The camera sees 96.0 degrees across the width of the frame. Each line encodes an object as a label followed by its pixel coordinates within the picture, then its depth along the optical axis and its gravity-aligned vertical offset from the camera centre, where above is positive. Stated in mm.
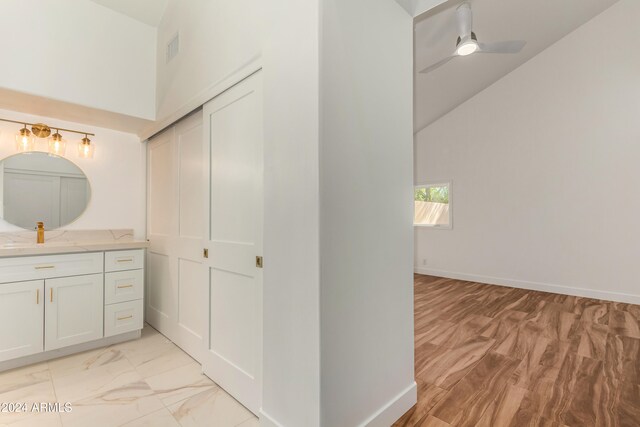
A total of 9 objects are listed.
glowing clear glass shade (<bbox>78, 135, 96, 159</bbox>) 2951 +716
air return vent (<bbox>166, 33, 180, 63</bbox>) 2596 +1571
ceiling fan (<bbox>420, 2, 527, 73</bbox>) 2805 +1851
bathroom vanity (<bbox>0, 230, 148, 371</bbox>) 2205 -667
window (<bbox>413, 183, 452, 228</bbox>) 5484 +232
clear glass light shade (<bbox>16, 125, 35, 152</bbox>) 2642 +710
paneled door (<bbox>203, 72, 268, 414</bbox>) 1758 -144
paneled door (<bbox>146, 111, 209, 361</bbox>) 2422 -184
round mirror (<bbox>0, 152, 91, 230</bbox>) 2654 +262
